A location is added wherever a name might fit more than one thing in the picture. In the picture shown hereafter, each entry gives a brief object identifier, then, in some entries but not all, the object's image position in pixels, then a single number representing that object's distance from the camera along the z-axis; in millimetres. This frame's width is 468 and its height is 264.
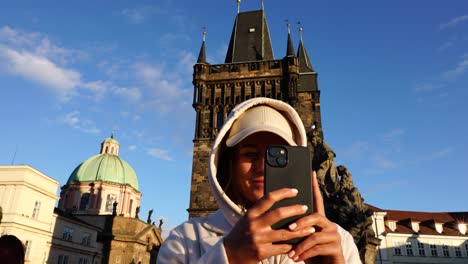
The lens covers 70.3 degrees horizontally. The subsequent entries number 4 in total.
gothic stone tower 24844
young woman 946
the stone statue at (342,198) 6430
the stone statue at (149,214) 33344
